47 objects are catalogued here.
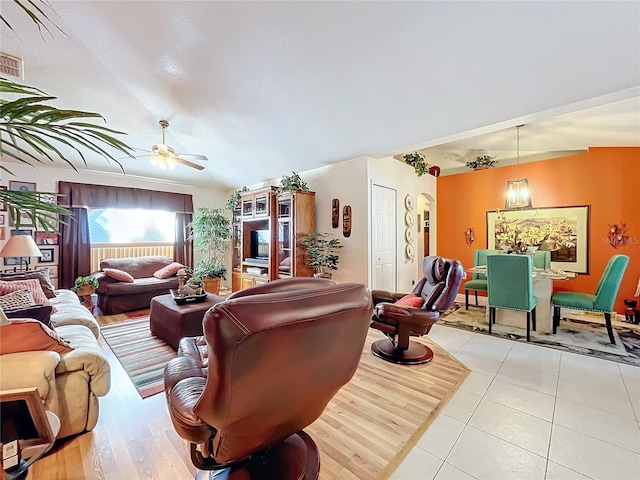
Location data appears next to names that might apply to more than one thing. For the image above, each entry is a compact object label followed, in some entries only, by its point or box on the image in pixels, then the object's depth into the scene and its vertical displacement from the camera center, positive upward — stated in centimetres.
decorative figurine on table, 333 -52
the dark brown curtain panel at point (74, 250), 490 -13
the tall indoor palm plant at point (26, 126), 83 +36
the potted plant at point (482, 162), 506 +145
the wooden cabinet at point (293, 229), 443 +21
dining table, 358 -80
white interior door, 430 +5
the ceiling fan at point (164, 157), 363 +113
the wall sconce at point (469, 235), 536 +11
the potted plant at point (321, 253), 433 -18
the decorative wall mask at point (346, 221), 432 +32
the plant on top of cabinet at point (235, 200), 554 +85
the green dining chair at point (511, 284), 330 -53
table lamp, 366 -7
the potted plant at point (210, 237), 561 +11
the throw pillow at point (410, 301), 279 -62
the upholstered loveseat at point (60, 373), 152 -76
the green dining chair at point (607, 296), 315 -64
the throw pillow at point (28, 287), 280 -47
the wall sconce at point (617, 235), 396 +7
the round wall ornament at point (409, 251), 514 -19
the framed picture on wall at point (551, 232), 432 +15
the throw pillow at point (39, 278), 327 -41
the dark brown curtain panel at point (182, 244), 623 -4
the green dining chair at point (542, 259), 446 -30
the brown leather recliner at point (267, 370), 91 -48
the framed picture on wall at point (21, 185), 453 +96
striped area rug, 240 -116
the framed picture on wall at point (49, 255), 477 -21
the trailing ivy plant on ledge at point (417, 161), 467 +135
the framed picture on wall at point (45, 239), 473 +7
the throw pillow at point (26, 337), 155 -55
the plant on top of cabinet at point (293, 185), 445 +93
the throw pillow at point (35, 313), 190 -49
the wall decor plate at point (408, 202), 506 +71
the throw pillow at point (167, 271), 515 -54
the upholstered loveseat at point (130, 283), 446 -69
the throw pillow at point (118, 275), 455 -53
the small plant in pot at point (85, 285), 447 -69
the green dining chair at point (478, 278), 451 -67
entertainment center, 446 +15
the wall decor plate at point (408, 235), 510 +11
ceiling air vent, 269 +177
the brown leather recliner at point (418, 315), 258 -69
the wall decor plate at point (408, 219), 508 +41
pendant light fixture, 425 +72
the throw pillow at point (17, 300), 229 -49
